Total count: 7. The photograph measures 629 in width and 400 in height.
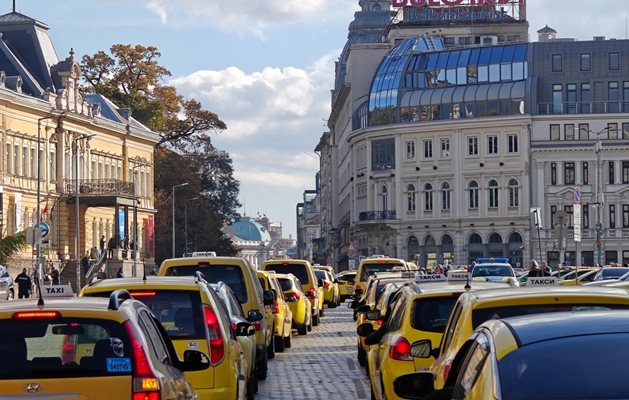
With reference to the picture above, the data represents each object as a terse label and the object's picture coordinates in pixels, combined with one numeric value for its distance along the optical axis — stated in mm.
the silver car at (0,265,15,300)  61900
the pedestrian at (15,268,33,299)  66000
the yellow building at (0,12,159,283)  98375
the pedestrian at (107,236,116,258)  104625
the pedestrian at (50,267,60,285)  83250
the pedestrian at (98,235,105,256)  108750
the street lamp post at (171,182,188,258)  121725
